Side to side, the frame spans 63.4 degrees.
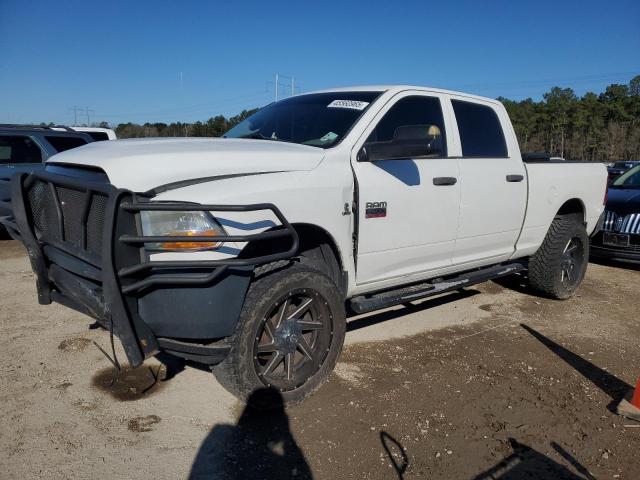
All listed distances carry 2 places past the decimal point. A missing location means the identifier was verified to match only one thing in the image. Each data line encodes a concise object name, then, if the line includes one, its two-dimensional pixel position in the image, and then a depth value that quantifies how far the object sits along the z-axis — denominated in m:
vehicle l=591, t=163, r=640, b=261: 7.06
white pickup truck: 2.62
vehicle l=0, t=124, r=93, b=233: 8.64
